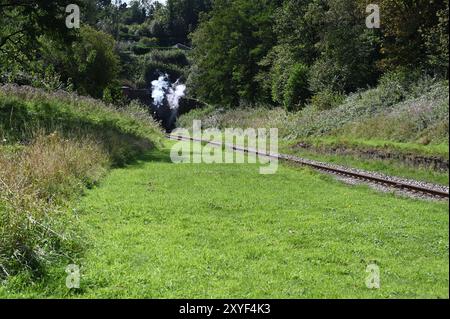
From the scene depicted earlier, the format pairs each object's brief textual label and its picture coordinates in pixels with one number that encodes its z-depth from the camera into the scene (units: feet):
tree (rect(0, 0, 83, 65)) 75.15
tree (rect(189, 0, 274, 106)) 175.42
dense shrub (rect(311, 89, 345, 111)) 97.26
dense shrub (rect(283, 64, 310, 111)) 133.39
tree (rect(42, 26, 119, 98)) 147.02
